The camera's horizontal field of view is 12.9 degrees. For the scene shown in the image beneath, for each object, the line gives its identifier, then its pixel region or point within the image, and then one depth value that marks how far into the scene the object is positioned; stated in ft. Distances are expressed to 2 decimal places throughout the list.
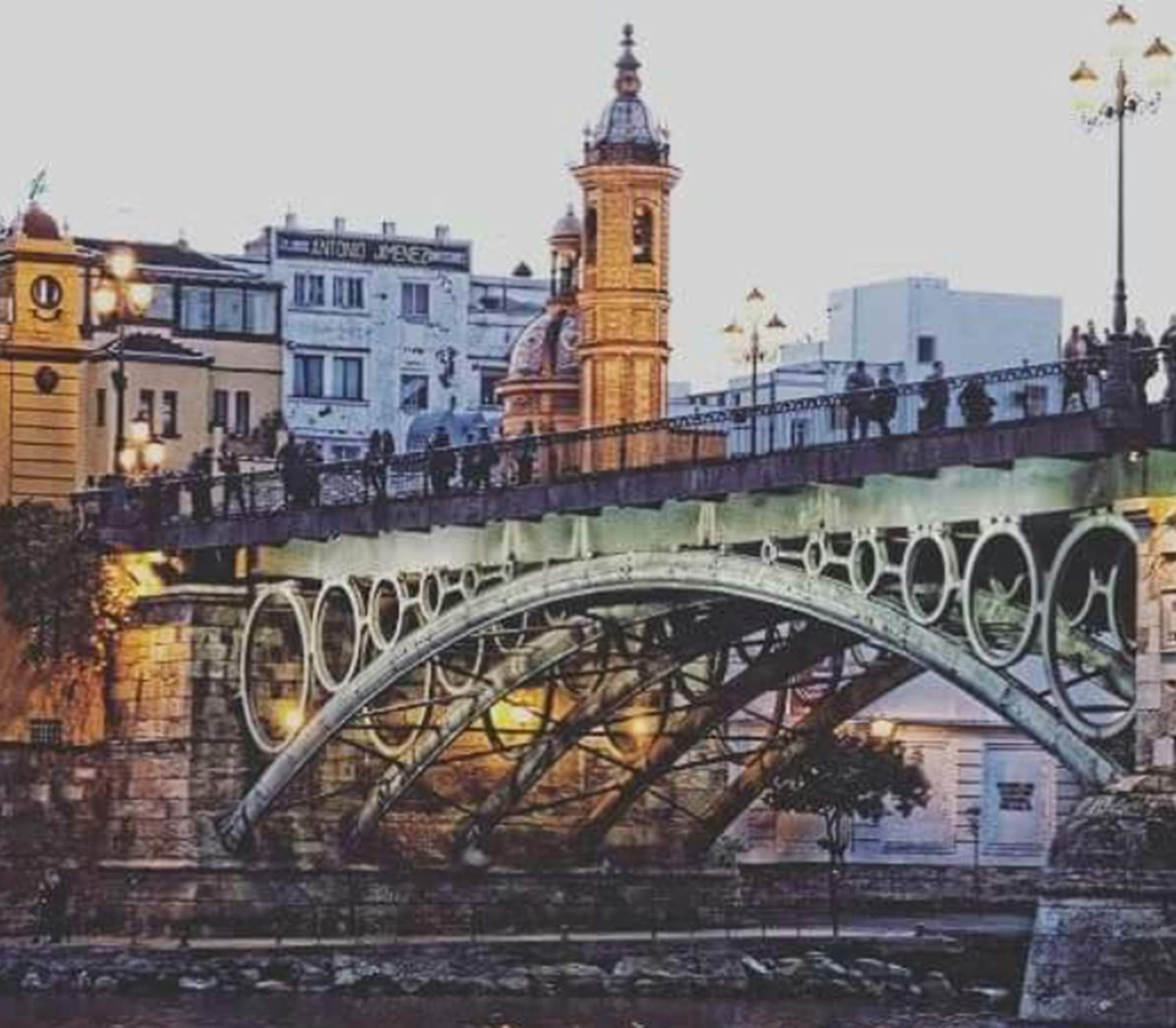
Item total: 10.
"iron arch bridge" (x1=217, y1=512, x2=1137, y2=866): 225.97
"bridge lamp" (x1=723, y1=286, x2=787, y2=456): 309.57
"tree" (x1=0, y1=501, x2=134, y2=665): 308.60
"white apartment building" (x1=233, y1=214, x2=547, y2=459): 513.86
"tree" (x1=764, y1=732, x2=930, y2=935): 341.82
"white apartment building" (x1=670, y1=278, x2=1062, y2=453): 435.94
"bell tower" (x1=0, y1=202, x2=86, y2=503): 325.42
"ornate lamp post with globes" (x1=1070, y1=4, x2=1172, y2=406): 209.67
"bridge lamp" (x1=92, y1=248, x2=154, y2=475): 304.91
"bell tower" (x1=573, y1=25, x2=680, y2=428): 414.00
